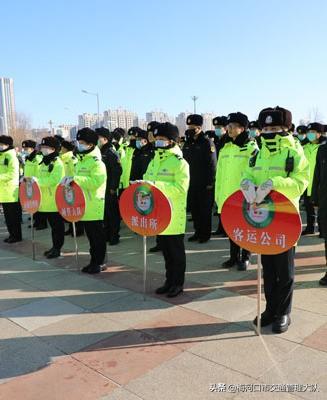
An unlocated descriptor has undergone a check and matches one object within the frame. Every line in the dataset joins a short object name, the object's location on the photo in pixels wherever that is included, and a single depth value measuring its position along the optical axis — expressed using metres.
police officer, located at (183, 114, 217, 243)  8.10
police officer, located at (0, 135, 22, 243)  8.59
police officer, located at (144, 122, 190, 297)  5.18
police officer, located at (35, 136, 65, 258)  7.52
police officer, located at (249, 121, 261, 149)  9.59
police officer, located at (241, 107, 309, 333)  4.09
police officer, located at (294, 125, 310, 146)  10.73
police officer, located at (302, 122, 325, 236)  8.83
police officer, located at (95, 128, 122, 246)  8.36
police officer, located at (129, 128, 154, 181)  9.02
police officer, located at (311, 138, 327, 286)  5.59
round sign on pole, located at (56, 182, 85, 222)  6.28
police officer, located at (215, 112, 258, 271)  6.29
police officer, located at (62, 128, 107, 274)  6.30
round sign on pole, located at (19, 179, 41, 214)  7.39
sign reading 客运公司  3.81
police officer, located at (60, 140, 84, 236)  9.05
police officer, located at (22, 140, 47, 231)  9.43
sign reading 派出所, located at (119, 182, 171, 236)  4.89
